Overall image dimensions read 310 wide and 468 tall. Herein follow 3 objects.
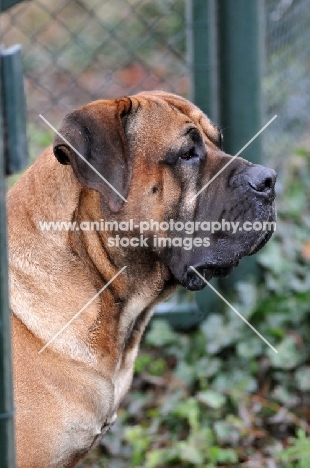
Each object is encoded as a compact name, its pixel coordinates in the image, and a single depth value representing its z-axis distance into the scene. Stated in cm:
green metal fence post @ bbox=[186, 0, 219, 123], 841
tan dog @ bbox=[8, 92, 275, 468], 519
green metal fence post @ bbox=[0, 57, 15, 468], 356
